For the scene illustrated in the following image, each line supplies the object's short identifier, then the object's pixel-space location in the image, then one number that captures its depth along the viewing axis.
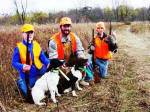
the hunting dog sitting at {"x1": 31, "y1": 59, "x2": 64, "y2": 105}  2.99
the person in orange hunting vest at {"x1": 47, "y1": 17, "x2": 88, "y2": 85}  3.66
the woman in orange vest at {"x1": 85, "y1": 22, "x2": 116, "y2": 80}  4.50
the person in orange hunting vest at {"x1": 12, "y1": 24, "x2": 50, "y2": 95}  3.02
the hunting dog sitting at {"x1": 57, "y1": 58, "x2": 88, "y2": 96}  3.45
